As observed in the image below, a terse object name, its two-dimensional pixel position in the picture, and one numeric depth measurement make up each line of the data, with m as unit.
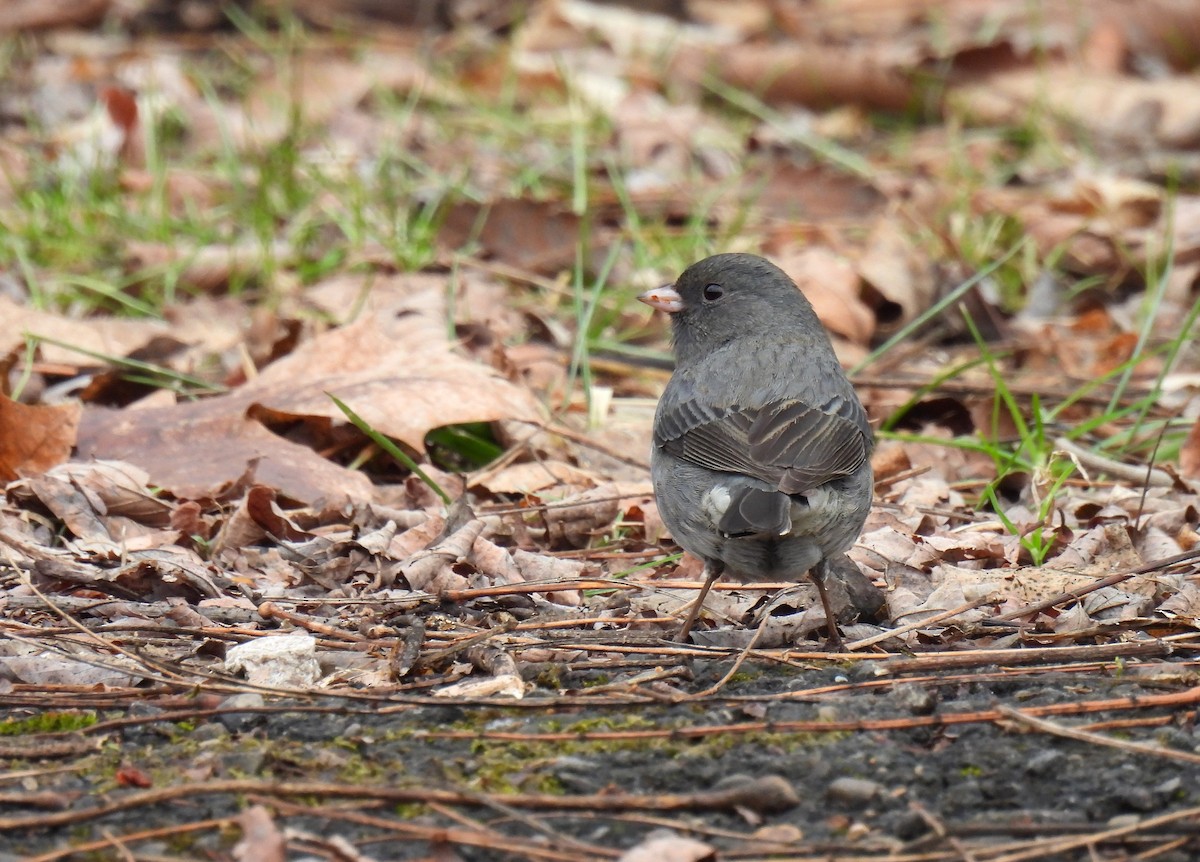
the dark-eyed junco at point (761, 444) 6.99
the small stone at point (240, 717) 5.39
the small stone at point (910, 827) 4.61
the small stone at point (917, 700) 5.49
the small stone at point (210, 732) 5.31
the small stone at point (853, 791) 4.80
